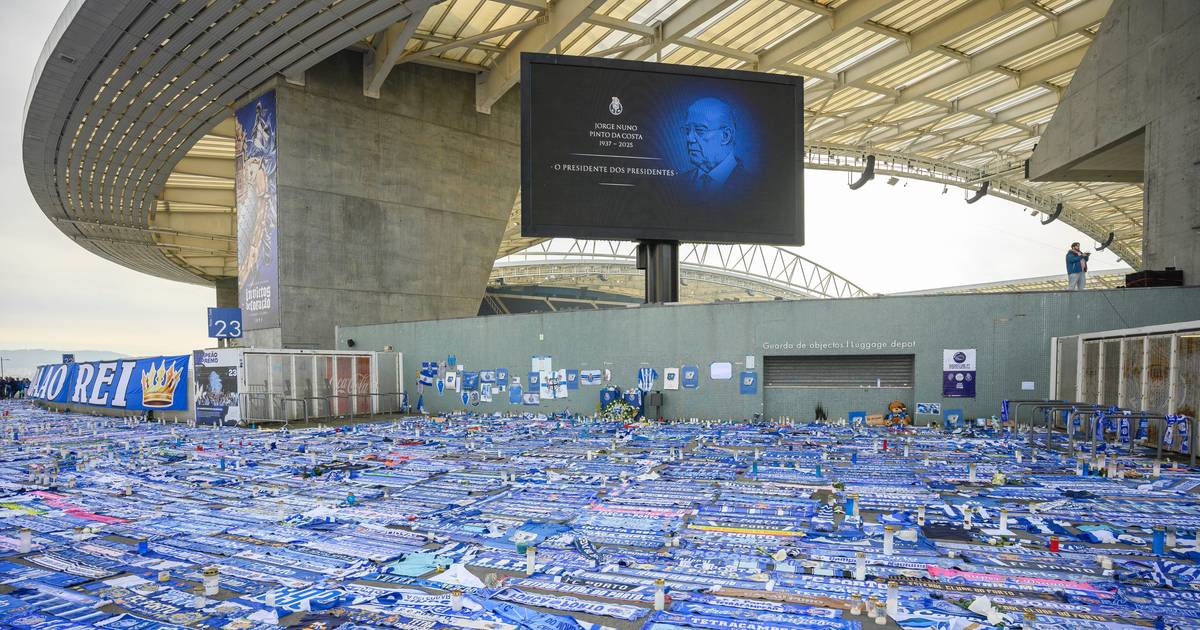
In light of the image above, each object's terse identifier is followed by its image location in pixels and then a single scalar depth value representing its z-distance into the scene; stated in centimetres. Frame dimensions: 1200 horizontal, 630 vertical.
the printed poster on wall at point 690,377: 1545
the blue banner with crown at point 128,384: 1748
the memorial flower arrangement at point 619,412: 1560
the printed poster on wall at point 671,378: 1566
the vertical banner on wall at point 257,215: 2131
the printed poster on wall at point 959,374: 1348
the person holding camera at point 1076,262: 1500
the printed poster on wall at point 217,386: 1609
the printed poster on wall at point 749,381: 1495
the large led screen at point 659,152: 1498
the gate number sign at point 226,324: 2436
